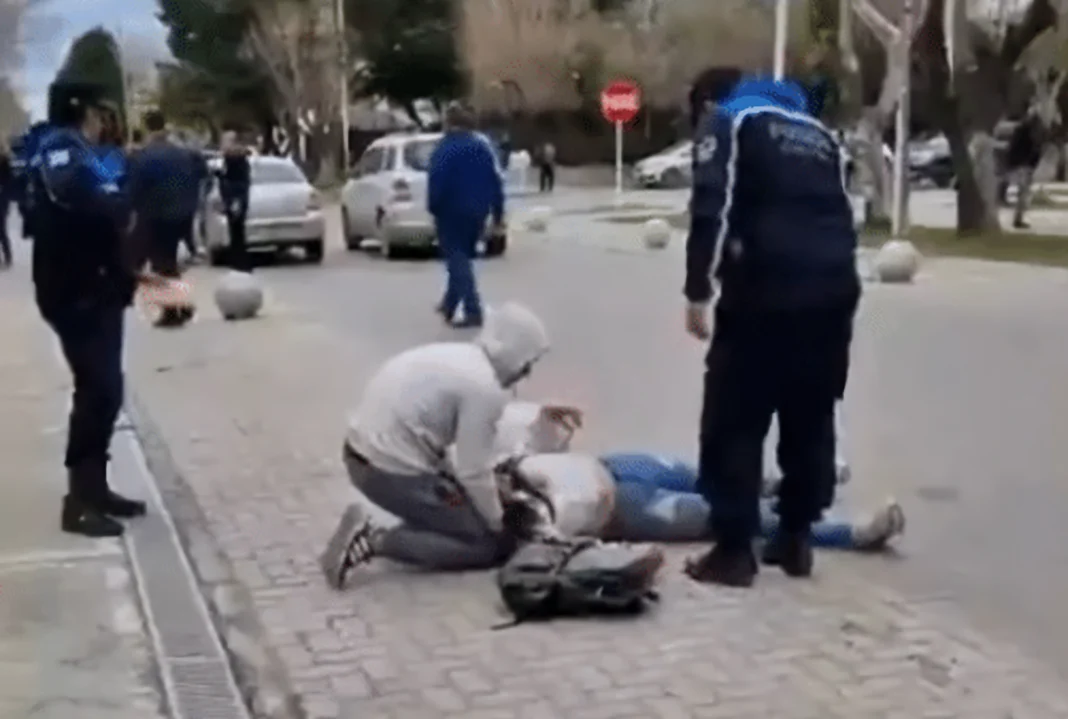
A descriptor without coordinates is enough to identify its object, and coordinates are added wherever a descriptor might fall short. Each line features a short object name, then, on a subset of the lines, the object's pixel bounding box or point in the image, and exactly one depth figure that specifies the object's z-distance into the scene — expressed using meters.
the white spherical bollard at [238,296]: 16.77
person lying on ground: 6.74
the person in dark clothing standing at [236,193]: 22.34
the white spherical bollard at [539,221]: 32.09
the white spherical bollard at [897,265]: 19.86
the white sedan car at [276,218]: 24.52
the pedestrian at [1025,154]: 28.20
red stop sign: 41.78
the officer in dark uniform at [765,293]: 6.28
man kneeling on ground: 6.51
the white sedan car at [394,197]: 24.75
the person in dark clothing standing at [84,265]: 7.29
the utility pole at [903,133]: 25.91
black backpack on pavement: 6.11
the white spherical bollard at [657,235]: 26.27
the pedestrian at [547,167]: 50.98
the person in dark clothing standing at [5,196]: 26.06
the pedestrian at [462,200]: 15.43
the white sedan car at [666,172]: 51.53
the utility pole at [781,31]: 27.88
